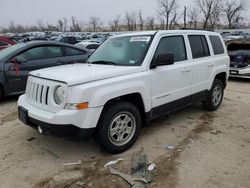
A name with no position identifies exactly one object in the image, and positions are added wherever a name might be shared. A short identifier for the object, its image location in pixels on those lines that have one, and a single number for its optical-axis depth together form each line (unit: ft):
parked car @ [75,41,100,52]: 41.94
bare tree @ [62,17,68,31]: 243.06
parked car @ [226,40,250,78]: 23.26
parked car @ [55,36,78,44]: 59.23
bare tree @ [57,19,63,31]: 243.11
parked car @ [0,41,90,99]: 16.33
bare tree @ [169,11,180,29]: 119.83
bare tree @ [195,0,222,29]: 118.66
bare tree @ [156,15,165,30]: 126.30
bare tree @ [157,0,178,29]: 119.31
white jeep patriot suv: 8.43
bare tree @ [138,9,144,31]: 174.53
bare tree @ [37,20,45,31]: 275.20
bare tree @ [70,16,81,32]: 236.76
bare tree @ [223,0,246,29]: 154.92
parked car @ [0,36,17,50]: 26.03
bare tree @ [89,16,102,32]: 227.04
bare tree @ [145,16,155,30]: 169.28
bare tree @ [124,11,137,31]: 180.28
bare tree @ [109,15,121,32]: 198.60
